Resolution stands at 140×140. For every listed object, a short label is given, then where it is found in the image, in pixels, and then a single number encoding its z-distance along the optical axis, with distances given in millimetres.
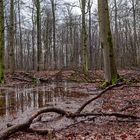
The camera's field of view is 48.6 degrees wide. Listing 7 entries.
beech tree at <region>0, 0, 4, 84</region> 10573
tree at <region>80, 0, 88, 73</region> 14862
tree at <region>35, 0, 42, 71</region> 18525
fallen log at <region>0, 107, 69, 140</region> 2861
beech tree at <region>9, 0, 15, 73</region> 13975
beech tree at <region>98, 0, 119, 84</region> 8038
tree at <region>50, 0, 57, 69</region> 21726
